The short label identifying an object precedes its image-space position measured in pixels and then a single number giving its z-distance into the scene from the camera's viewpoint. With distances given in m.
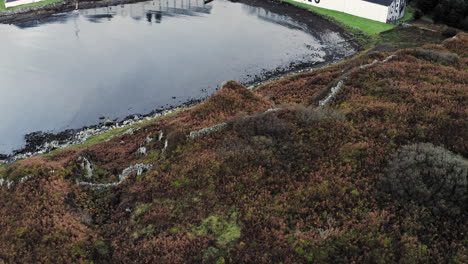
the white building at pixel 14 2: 86.56
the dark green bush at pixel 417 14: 86.75
